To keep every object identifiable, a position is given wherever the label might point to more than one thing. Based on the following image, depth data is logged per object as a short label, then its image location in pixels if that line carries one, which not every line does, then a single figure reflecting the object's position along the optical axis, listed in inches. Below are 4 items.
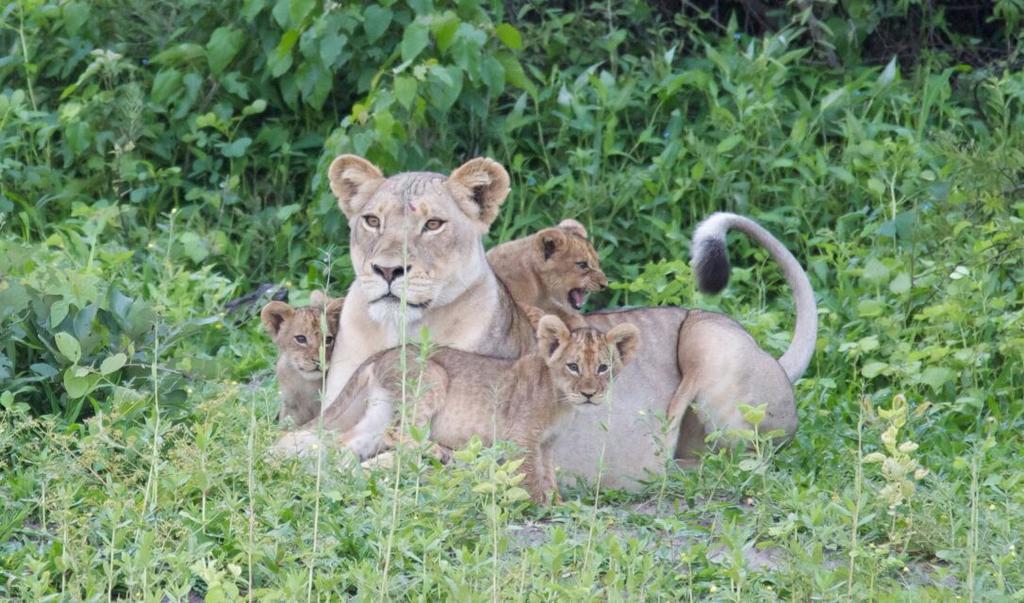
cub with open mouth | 625.6
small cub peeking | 557.9
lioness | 530.0
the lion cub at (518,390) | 491.8
